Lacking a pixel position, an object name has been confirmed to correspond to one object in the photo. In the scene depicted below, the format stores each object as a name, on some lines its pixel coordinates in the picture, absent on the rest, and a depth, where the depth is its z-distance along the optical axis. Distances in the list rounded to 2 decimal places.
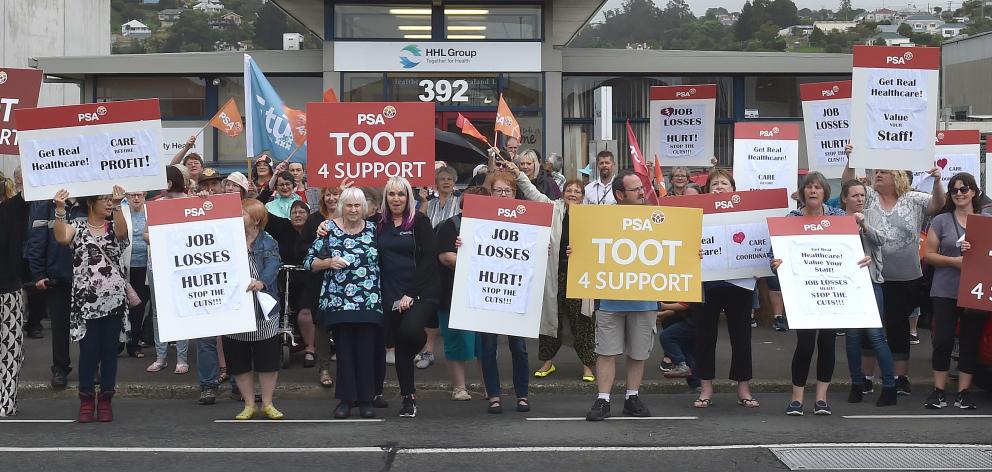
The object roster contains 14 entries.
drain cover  7.55
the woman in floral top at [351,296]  9.23
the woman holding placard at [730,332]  9.82
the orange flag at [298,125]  14.54
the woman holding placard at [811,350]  9.45
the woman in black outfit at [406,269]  9.38
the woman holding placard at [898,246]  10.05
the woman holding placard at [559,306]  10.04
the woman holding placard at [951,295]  9.75
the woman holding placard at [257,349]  9.38
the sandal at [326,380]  10.62
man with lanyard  12.85
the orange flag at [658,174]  15.26
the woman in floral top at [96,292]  9.12
